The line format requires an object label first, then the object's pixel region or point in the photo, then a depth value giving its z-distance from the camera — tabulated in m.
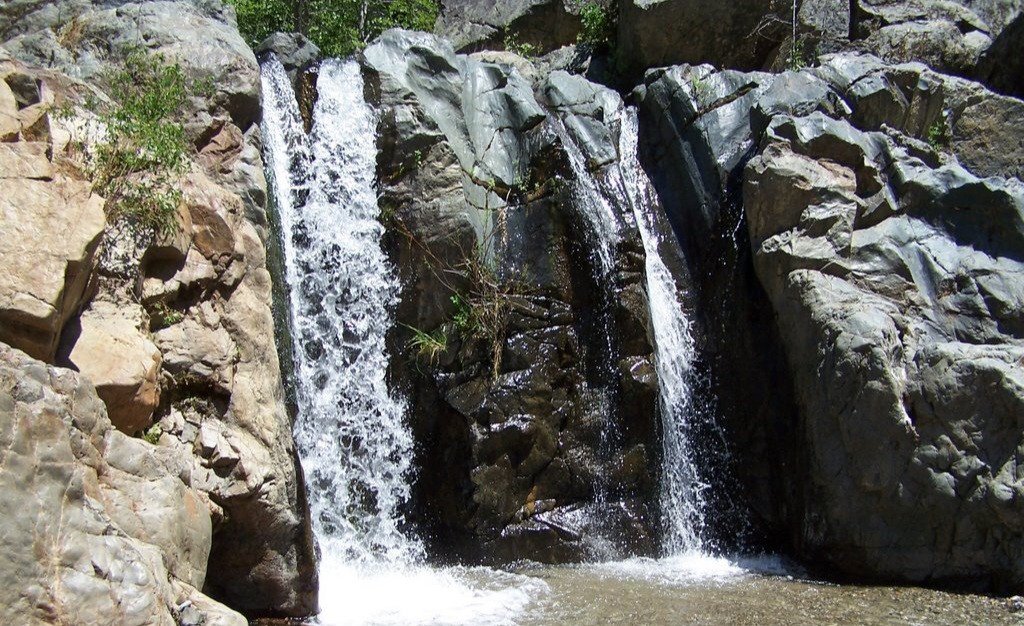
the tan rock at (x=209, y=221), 6.61
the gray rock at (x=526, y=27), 14.01
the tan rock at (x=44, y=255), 4.57
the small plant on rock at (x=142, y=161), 6.00
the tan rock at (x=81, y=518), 3.51
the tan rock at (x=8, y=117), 5.31
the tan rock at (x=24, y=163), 5.07
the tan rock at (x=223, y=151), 7.68
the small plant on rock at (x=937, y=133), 10.48
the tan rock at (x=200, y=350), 5.99
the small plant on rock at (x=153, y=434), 5.54
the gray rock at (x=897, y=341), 7.57
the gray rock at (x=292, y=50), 10.18
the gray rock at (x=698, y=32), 12.27
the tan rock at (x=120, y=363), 5.20
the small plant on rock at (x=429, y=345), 8.93
